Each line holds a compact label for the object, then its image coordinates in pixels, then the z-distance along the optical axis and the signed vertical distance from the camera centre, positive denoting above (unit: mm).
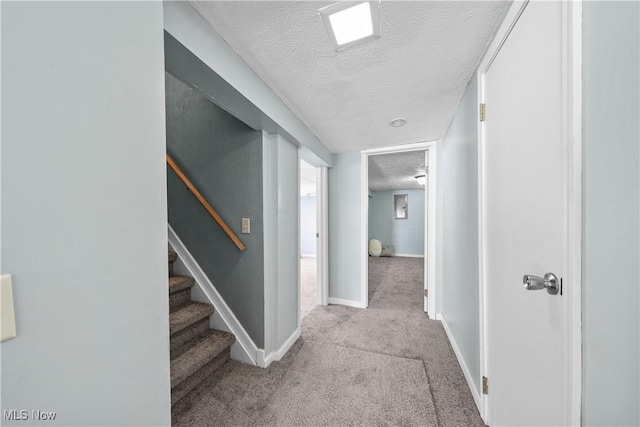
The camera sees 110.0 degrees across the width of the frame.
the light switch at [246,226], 1812 -123
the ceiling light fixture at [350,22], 959 +866
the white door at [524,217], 728 -31
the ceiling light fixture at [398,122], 2033 +815
